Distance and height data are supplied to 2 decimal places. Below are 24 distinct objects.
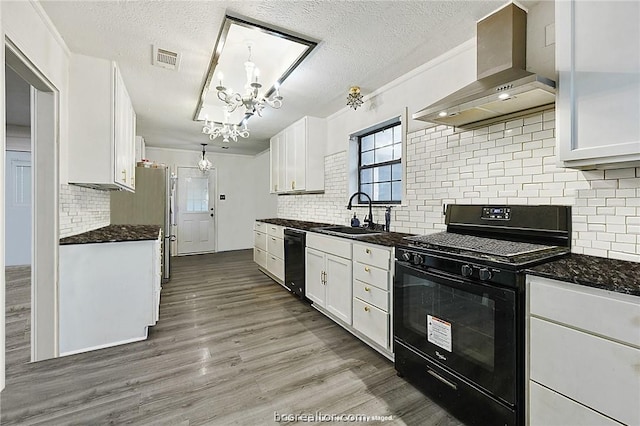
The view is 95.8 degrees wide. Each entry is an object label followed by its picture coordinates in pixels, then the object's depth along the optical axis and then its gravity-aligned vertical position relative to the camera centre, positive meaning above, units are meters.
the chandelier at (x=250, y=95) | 2.44 +1.03
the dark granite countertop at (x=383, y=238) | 2.10 -0.22
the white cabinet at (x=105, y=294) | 2.23 -0.68
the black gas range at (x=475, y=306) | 1.32 -0.51
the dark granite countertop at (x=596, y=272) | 1.04 -0.26
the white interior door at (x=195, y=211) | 6.57 -0.03
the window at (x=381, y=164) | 3.11 +0.53
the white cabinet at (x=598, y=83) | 1.21 +0.57
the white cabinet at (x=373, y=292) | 2.07 -0.63
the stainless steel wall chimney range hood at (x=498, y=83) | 1.56 +0.73
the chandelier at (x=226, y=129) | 3.65 +1.04
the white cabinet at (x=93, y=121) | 2.47 +0.78
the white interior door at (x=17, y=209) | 4.83 +0.01
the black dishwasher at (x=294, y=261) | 3.33 -0.61
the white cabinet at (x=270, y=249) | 3.91 -0.58
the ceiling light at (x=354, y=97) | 3.04 +1.20
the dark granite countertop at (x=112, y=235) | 2.28 -0.22
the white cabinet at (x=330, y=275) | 2.53 -0.63
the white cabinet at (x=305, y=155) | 4.18 +0.83
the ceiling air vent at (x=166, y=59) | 2.39 +1.31
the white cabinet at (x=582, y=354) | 1.00 -0.55
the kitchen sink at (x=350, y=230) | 2.89 -0.22
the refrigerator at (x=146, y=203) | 4.02 +0.09
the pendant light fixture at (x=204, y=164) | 6.33 +1.01
